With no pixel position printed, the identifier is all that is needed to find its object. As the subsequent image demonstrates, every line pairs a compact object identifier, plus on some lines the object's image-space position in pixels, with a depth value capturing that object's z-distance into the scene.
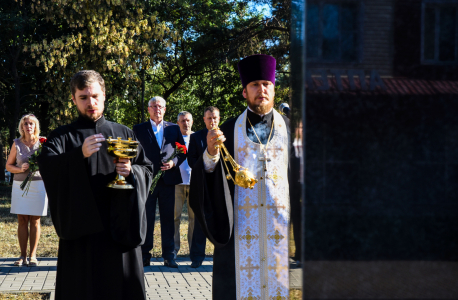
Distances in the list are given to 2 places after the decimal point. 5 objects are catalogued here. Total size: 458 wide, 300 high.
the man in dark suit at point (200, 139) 7.25
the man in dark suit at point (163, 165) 7.40
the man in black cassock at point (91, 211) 3.40
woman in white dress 7.12
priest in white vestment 3.45
